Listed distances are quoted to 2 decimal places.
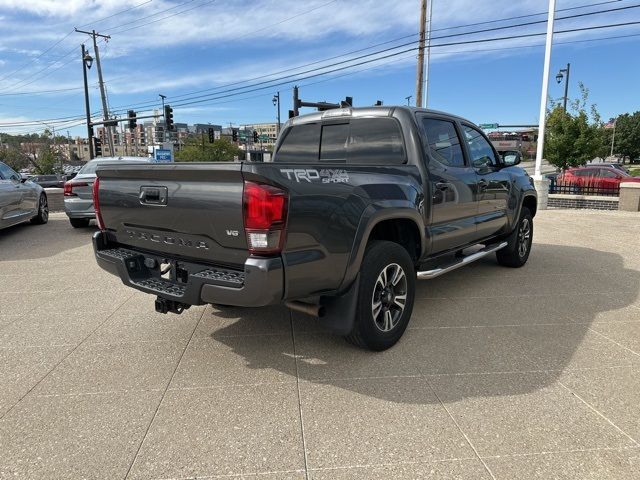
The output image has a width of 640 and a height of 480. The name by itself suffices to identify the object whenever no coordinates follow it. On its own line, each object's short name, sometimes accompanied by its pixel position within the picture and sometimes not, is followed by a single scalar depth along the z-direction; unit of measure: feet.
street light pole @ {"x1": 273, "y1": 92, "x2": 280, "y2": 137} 146.80
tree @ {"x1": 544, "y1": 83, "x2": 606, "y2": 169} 74.95
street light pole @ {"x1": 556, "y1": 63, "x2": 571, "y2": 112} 102.77
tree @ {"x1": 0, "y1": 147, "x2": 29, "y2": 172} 268.82
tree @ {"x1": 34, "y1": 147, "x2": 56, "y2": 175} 239.13
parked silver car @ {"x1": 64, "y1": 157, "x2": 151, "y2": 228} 29.45
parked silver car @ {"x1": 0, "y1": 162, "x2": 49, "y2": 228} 27.53
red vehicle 59.85
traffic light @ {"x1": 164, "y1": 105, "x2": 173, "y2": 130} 93.87
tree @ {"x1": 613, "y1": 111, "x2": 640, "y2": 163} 263.08
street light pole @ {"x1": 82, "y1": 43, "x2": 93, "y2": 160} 96.76
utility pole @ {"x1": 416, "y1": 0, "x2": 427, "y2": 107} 59.82
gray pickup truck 8.51
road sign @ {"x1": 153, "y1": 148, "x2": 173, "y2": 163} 104.22
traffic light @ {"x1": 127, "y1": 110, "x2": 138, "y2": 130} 98.74
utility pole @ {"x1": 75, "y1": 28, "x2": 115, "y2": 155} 108.69
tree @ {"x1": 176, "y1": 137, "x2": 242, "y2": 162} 214.12
